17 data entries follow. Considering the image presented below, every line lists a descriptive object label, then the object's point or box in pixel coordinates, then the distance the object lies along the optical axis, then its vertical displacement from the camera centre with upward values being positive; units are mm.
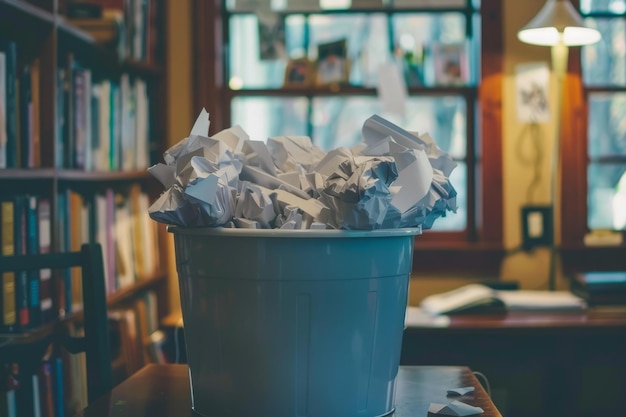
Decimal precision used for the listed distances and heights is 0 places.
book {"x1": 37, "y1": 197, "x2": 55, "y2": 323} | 2276 -126
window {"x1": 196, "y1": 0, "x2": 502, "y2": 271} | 3786 +411
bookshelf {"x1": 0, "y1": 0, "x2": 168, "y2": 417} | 2171 +61
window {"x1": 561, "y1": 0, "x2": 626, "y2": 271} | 3710 +218
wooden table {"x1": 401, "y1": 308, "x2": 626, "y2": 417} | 2932 -465
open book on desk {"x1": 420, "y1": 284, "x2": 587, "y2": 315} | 3106 -345
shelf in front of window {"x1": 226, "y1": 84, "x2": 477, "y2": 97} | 3765 +348
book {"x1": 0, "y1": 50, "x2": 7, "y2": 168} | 2113 +161
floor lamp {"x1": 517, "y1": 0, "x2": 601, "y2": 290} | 3257 +473
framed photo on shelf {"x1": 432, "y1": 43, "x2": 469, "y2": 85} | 3783 +443
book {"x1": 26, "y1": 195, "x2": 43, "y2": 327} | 2219 -123
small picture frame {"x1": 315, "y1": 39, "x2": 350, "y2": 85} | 3775 +443
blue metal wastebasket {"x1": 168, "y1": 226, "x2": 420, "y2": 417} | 1378 -139
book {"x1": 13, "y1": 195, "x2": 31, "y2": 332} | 2177 -123
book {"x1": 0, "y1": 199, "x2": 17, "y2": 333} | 2135 -170
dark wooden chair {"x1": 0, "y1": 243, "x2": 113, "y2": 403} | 1742 -203
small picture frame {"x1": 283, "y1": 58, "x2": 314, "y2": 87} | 3796 +416
